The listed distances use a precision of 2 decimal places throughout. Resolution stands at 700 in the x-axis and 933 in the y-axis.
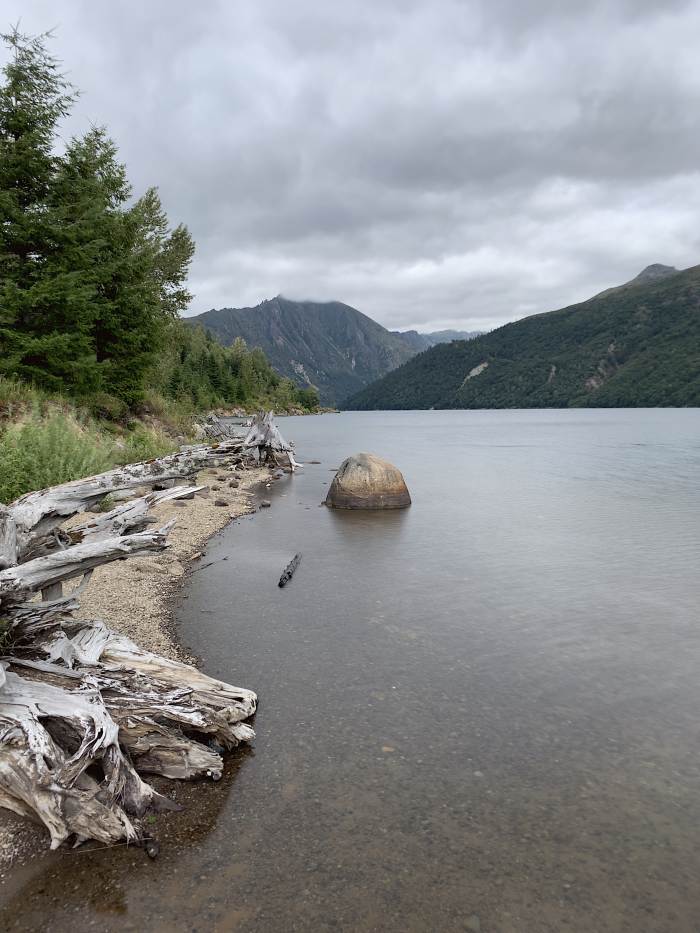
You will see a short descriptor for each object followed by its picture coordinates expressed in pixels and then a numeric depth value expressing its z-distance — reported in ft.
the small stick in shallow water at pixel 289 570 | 36.10
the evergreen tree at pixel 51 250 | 61.67
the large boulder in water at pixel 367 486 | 64.95
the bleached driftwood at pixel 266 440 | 99.66
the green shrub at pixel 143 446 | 62.07
